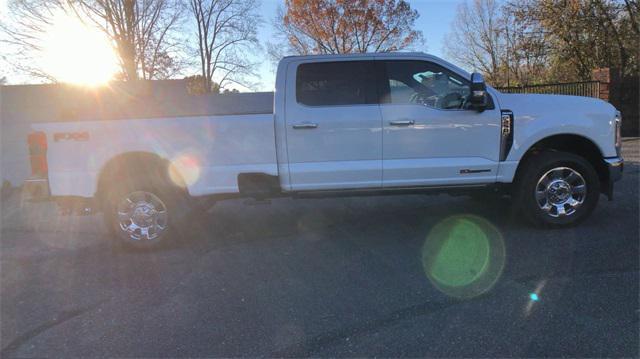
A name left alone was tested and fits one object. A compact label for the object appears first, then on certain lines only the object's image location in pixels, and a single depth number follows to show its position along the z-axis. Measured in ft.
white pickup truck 15.78
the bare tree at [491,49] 89.45
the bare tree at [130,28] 79.25
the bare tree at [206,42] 108.48
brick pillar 48.55
